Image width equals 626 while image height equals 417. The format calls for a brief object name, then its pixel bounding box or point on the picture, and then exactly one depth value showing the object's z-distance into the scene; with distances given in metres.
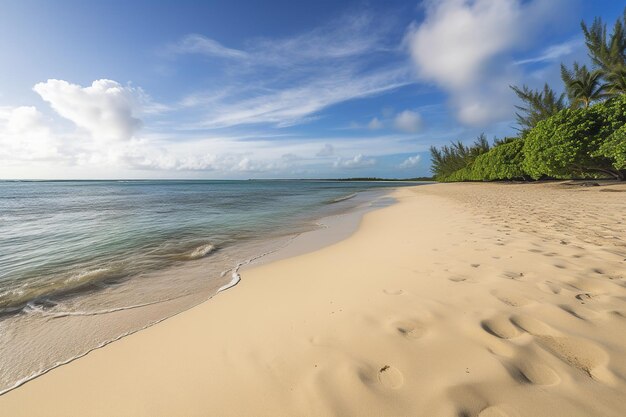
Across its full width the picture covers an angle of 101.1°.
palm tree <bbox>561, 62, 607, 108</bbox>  32.88
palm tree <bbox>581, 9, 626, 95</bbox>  30.31
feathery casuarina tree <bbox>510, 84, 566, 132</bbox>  44.88
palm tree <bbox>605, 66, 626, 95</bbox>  26.34
